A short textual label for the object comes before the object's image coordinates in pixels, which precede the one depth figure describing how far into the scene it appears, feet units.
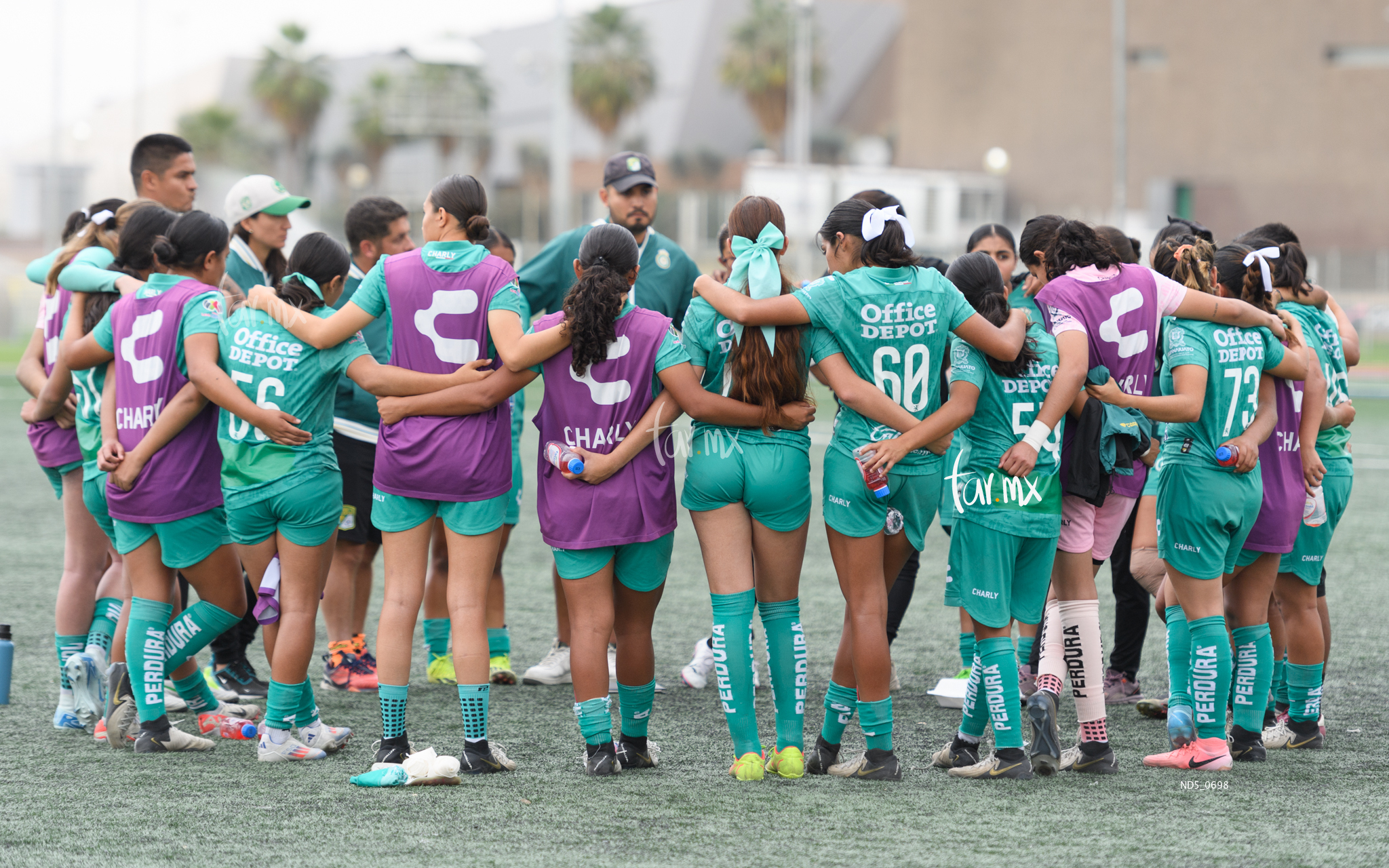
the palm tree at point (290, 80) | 450.30
